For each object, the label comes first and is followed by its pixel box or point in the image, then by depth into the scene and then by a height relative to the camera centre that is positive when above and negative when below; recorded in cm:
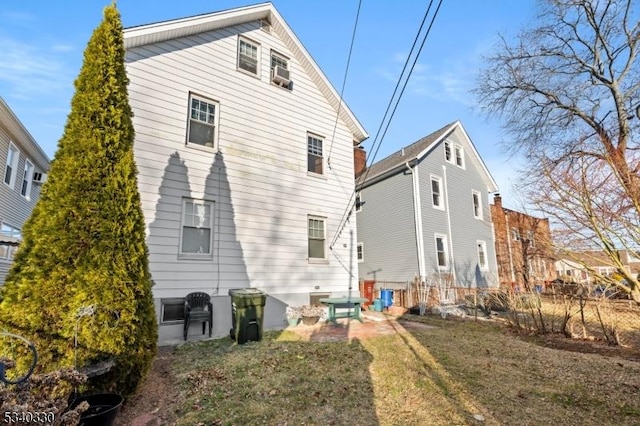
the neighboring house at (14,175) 1167 +431
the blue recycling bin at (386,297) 1327 -109
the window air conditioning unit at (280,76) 1020 +640
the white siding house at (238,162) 771 +320
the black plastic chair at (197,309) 743 -86
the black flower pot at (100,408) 287 -131
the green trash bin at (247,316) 700 -97
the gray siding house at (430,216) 1536 +295
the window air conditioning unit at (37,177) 1524 +481
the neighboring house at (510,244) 2016 +168
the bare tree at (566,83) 925 +977
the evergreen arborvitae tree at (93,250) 350 +31
